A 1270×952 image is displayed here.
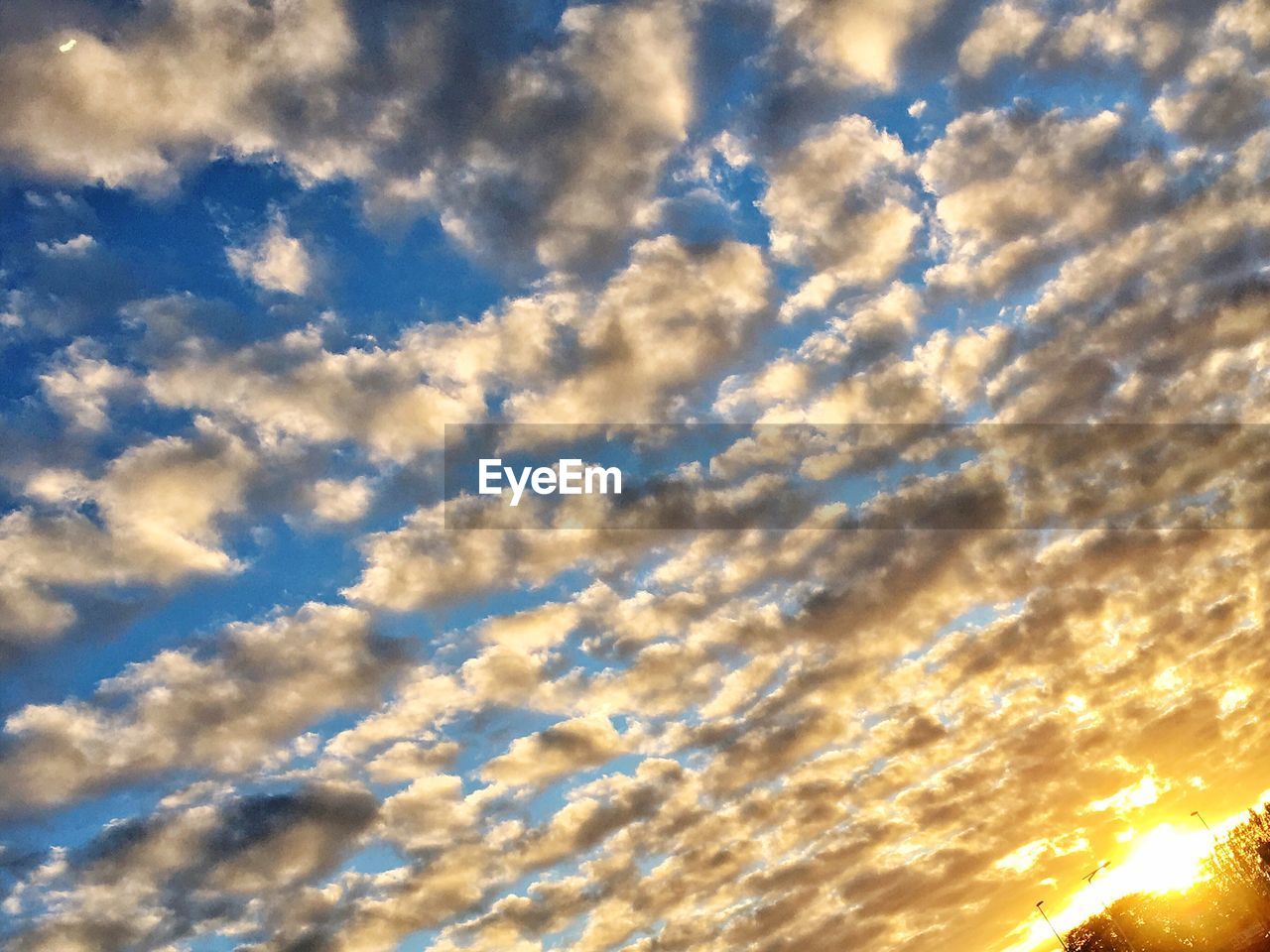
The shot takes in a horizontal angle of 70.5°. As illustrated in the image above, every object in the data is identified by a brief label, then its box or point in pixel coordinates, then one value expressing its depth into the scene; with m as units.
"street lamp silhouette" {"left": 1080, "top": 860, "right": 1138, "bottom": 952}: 150.74
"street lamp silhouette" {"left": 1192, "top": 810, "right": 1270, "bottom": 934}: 131.62
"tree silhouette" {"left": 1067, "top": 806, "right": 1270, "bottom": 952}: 147.12
